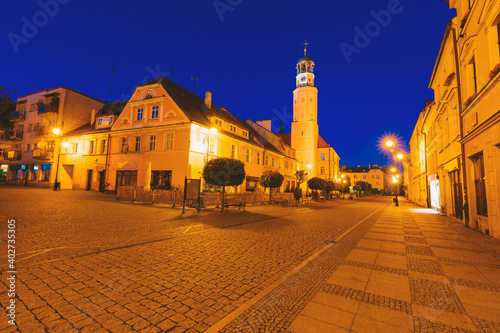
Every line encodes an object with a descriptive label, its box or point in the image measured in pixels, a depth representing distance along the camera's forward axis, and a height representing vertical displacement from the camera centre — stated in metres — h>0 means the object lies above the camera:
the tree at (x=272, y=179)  24.90 +1.01
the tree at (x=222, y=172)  17.84 +1.21
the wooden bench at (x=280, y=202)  26.70 -1.51
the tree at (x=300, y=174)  32.72 +2.15
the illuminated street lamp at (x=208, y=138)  24.85 +5.32
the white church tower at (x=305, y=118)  50.81 +16.03
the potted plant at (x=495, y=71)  7.97 +4.31
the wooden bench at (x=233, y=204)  17.56 -1.33
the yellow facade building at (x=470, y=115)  8.69 +3.79
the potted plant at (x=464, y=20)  10.97 +8.40
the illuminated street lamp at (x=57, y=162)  24.11 +2.94
